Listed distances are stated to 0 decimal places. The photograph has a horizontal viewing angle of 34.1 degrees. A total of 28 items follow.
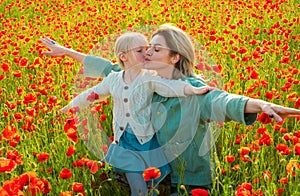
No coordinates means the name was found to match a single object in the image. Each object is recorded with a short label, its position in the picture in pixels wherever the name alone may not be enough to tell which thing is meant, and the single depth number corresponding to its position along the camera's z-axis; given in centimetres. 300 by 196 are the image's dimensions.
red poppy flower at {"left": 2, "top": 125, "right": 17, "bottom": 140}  247
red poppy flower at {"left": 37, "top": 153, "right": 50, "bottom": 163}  236
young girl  261
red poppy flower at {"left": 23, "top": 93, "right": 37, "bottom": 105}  298
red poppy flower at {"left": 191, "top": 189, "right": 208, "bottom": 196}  188
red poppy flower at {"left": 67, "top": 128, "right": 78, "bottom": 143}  247
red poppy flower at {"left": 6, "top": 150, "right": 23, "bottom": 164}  223
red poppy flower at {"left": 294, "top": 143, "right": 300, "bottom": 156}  220
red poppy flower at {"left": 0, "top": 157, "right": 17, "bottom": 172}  212
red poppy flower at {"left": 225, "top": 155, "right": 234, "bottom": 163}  232
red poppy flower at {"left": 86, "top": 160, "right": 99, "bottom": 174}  234
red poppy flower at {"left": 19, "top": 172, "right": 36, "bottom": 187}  192
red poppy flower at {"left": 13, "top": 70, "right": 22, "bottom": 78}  369
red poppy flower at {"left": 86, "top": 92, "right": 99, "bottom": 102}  288
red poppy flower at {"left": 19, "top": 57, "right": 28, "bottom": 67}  379
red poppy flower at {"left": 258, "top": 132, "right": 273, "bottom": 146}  229
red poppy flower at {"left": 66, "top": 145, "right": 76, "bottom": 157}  240
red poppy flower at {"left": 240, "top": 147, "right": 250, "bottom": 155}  229
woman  261
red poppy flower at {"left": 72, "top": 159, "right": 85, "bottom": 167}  238
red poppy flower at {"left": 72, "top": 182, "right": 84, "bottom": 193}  206
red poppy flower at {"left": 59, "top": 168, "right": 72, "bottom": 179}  218
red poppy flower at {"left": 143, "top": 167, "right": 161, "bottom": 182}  199
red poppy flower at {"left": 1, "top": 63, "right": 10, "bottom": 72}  373
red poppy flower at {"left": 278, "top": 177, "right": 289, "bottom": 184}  216
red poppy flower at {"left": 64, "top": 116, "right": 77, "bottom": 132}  260
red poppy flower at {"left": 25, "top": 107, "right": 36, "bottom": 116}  290
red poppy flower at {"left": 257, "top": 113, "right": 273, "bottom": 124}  201
